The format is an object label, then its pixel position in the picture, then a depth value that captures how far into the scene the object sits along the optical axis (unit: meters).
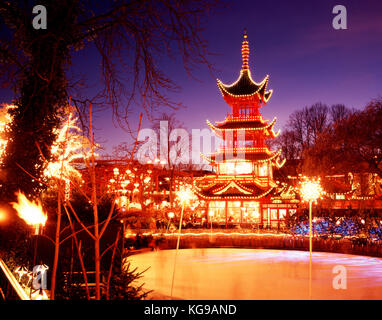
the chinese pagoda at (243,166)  29.41
